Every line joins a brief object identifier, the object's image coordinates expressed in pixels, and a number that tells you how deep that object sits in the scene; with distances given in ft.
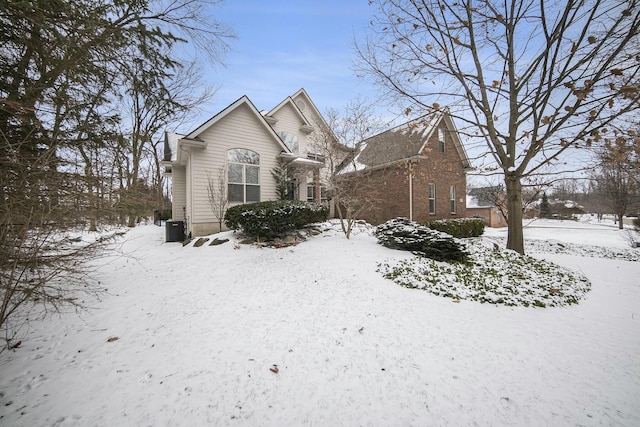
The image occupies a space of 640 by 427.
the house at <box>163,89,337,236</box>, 31.73
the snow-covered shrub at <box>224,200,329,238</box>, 25.81
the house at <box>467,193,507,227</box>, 82.80
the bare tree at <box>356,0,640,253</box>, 17.25
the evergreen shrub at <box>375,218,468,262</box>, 21.27
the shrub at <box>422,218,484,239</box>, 38.40
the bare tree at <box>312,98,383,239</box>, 27.94
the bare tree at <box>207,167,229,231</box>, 31.53
